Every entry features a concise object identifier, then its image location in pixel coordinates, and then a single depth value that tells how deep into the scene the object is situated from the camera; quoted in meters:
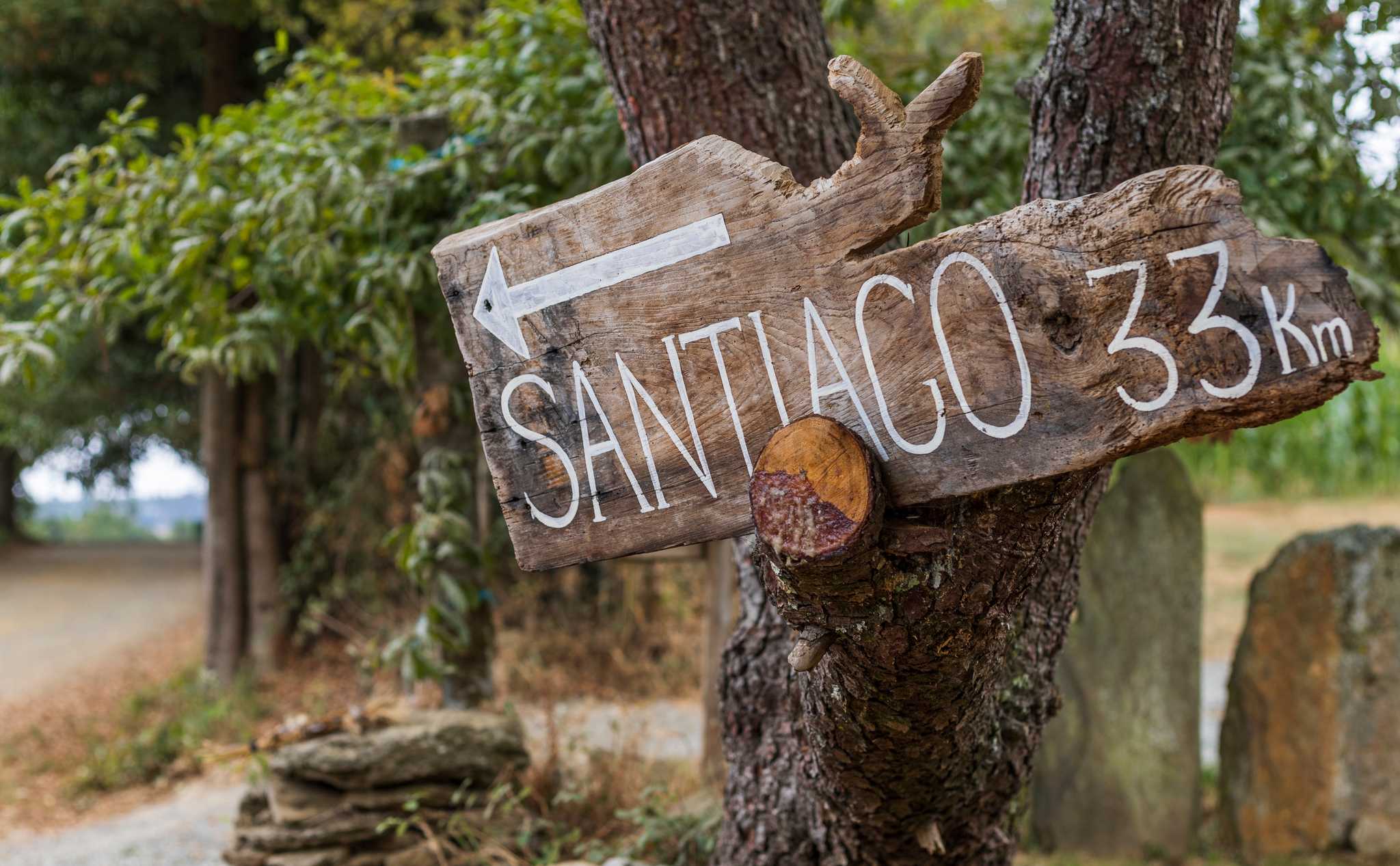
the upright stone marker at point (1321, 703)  4.35
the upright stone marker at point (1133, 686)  4.55
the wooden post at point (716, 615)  4.41
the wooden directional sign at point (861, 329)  1.27
